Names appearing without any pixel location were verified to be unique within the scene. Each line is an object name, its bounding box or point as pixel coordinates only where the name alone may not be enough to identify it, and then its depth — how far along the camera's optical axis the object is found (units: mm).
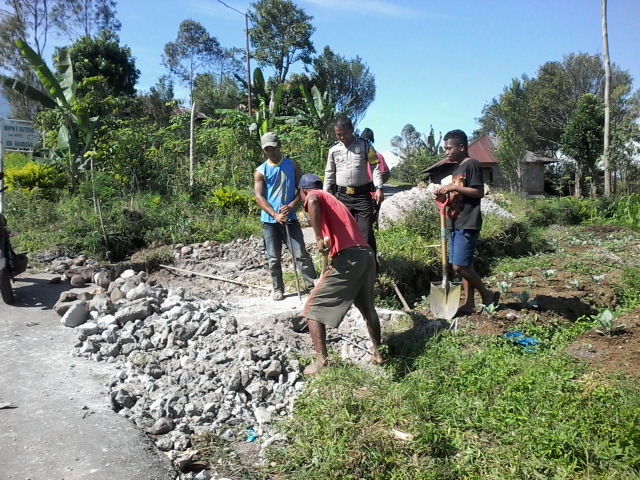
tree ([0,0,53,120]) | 32906
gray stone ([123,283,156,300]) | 5875
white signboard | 10617
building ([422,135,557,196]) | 31078
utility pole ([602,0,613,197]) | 19922
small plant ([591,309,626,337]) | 4926
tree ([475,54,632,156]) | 35531
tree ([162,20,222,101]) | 40094
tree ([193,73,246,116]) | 30500
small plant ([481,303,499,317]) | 5504
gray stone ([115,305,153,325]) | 5453
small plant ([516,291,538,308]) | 5785
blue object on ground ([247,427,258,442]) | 3853
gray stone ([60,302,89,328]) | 5617
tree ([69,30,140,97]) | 25797
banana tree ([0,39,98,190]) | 11953
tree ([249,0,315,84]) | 34281
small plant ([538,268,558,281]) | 7412
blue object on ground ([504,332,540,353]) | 4830
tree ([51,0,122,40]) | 33656
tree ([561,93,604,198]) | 25031
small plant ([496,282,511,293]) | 6309
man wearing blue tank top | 6270
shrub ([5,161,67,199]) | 12617
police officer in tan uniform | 6059
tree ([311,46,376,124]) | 36188
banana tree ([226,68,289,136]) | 15180
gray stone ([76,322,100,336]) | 5254
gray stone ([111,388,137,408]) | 4113
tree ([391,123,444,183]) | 36719
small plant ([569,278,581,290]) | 6753
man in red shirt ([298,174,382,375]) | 4445
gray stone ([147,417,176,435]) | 3775
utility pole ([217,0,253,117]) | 19391
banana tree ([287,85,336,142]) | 19297
